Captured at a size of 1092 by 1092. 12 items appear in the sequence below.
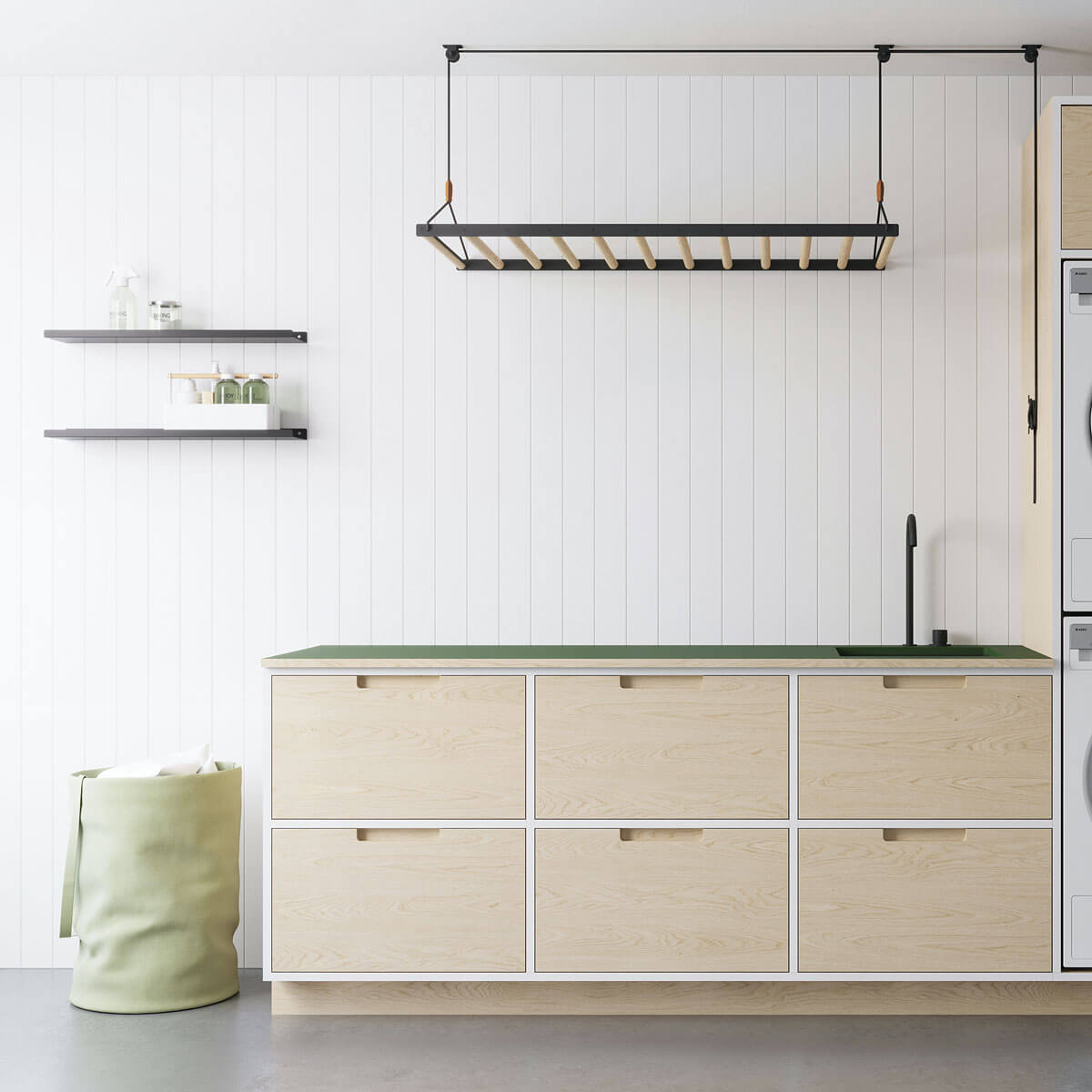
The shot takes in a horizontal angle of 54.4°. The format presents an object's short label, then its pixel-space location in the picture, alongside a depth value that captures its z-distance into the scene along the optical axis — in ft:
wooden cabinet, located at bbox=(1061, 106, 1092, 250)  8.87
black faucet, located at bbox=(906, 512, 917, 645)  9.56
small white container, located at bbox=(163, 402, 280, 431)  9.71
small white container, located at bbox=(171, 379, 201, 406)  9.76
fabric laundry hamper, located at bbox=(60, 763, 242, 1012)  8.83
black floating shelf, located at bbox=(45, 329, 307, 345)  9.78
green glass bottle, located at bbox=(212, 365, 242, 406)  9.78
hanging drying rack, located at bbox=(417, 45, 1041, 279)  8.55
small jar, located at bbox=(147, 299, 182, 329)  9.95
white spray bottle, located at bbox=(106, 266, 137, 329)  9.91
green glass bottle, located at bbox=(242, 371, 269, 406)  9.80
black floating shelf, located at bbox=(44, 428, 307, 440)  9.67
